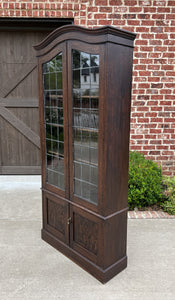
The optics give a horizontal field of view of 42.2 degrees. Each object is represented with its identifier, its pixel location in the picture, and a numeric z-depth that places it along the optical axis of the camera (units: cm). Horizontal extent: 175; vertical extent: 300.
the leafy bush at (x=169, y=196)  342
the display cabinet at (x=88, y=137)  184
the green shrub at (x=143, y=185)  336
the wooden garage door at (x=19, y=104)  449
